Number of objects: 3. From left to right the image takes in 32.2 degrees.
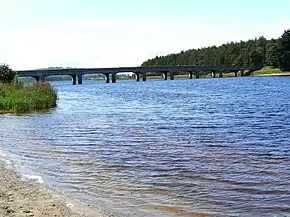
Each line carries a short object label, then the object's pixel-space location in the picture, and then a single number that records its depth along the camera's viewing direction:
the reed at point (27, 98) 47.53
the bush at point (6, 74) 70.29
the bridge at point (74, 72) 161.61
